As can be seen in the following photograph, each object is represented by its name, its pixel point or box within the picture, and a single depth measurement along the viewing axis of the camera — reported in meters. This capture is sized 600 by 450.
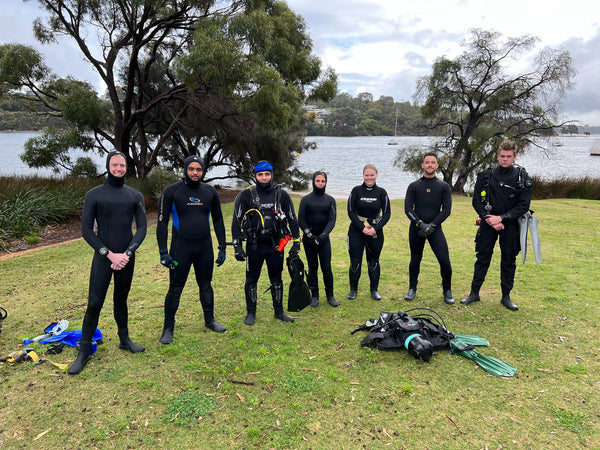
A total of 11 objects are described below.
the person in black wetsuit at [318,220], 5.23
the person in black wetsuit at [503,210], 5.07
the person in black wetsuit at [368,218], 5.43
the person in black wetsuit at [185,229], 4.23
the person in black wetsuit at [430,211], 5.38
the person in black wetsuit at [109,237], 3.67
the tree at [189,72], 12.39
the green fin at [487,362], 3.72
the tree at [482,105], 21.30
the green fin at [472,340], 4.27
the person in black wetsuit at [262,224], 4.63
